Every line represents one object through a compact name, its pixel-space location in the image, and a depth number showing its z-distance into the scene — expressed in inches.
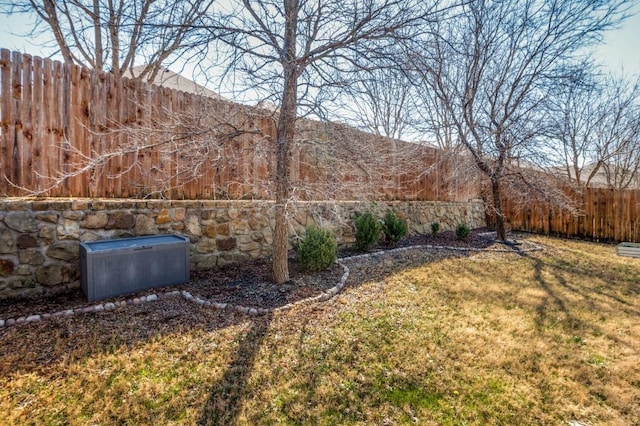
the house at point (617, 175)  431.8
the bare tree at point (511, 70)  252.1
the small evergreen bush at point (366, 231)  227.9
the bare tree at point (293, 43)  129.5
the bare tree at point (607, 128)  374.3
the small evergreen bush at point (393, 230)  253.9
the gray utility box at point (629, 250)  258.2
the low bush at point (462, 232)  288.2
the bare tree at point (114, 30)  125.8
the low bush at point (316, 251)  165.8
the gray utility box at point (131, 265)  121.6
